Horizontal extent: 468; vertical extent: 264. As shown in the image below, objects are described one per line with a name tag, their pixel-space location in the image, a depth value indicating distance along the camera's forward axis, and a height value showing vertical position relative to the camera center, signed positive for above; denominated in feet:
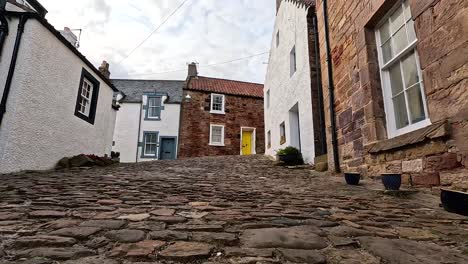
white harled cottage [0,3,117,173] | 20.16 +6.65
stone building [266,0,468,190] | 9.73 +4.32
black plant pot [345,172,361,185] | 14.23 +0.08
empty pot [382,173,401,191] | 11.46 -0.04
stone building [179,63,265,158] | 61.98 +13.07
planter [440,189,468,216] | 8.23 -0.62
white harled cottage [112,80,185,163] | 61.41 +11.41
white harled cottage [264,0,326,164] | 25.81 +10.84
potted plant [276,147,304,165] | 29.01 +2.39
